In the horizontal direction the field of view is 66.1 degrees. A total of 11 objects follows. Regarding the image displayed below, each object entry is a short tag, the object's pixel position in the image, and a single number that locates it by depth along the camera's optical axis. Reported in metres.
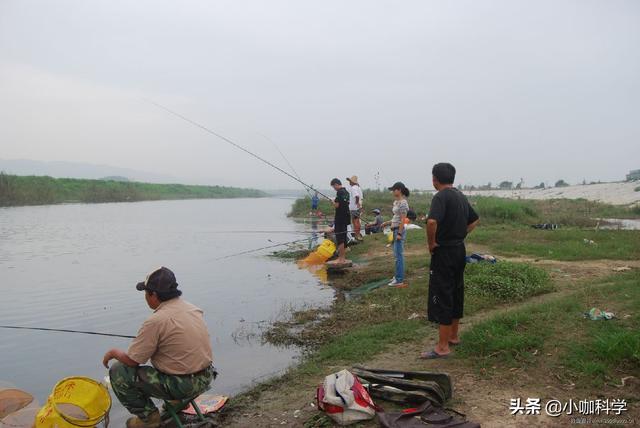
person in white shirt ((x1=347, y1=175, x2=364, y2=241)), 13.58
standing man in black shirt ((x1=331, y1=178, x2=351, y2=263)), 11.27
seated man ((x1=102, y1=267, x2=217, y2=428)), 3.89
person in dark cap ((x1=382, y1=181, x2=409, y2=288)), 8.28
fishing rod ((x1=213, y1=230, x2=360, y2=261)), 15.02
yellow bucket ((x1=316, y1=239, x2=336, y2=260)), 12.09
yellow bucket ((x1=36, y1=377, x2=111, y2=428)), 3.81
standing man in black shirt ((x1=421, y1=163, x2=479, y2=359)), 4.89
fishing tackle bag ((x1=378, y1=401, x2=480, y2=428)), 3.55
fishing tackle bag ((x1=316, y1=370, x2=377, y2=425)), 3.80
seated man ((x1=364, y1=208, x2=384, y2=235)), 14.82
